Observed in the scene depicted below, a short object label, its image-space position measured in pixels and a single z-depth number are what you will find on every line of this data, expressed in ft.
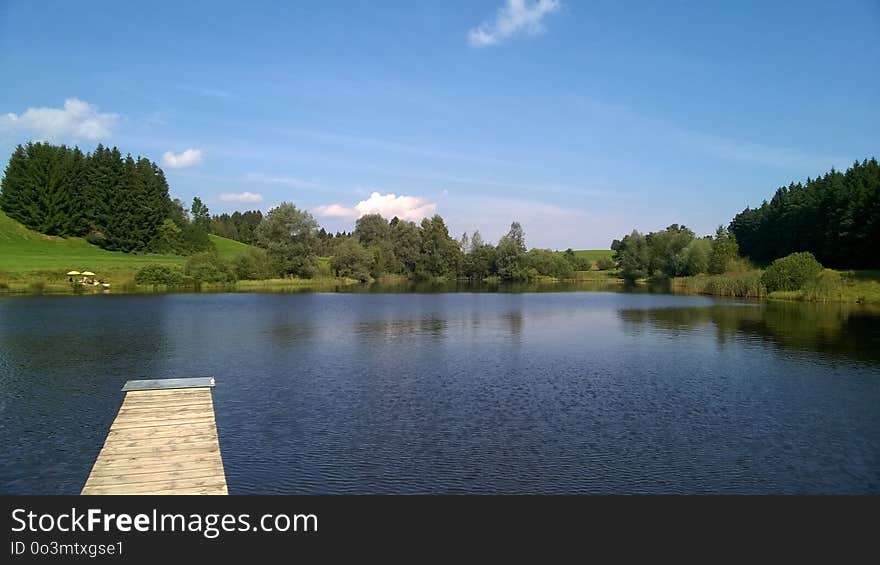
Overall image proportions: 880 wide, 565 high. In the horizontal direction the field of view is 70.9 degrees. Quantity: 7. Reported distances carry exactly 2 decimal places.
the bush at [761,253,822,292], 197.47
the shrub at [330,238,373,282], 337.93
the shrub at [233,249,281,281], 276.62
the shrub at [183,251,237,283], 258.37
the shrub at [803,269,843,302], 190.29
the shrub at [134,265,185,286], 240.12
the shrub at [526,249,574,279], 413.18
